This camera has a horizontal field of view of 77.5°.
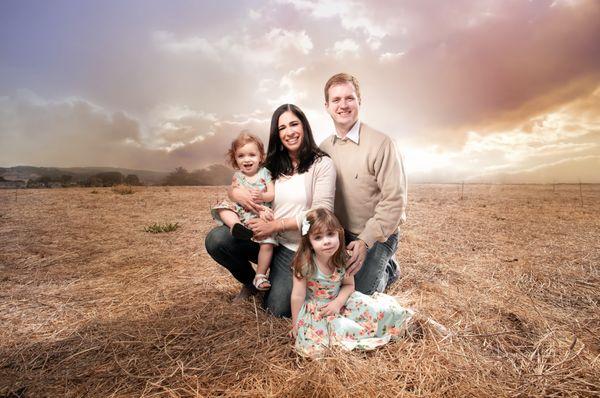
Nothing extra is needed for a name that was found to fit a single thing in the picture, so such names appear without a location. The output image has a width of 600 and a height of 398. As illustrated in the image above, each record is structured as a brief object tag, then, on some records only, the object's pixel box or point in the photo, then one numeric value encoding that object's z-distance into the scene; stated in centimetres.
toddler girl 318
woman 306
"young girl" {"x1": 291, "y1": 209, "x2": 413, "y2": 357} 259
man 304
